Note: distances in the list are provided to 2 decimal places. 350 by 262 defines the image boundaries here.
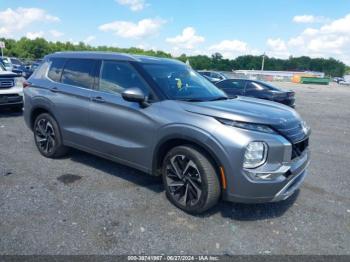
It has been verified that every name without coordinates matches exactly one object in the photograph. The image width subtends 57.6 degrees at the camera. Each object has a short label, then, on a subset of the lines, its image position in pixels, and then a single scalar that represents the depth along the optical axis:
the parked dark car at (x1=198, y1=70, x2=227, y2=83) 24.17
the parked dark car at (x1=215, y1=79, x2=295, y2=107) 12.84
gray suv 3.33
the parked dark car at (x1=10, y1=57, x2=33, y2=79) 22.69
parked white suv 8.86
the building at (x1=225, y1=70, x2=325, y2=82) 71.06
